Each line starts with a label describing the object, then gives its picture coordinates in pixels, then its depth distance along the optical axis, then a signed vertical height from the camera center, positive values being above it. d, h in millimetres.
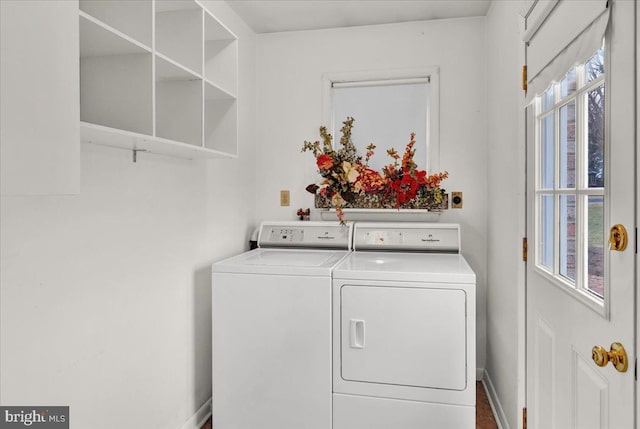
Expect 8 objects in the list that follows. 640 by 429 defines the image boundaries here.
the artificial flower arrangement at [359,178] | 2318 +188
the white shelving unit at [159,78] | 1309 +497
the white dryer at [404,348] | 1850 -639
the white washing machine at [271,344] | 1977 -666
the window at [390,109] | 2771 +710
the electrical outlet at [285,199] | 2953 +82
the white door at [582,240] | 921 -95
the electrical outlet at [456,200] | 2723 +68
